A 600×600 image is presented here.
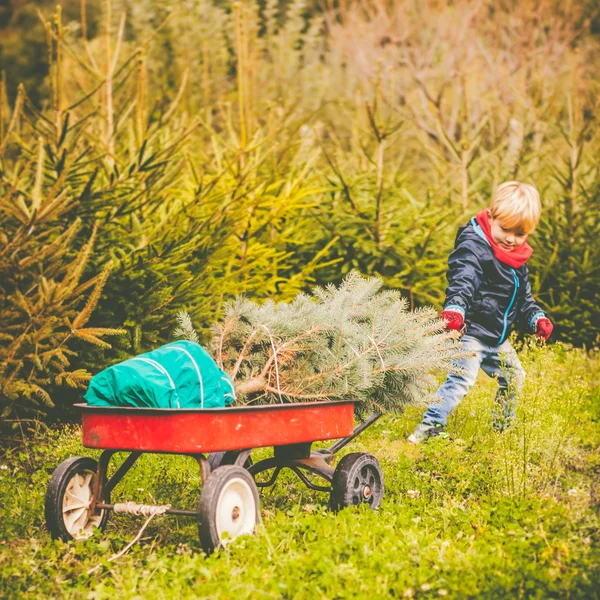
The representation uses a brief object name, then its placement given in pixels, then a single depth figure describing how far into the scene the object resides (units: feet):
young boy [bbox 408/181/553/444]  16.46
